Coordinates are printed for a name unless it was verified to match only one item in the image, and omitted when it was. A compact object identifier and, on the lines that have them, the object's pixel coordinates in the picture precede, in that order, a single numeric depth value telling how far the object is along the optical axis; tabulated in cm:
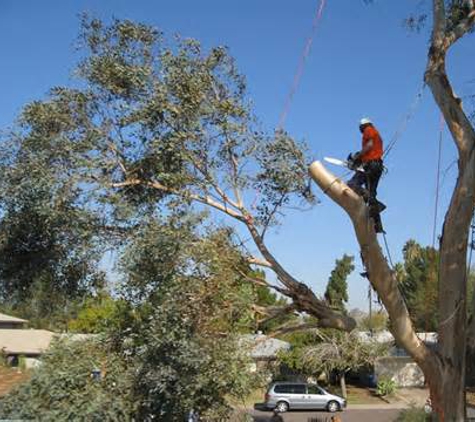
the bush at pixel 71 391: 1037
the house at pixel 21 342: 4615
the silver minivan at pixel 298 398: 3722
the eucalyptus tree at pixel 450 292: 1007
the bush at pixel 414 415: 2268
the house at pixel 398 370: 4647
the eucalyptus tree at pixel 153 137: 1359
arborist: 869
